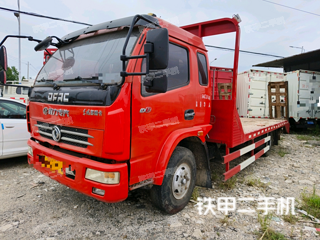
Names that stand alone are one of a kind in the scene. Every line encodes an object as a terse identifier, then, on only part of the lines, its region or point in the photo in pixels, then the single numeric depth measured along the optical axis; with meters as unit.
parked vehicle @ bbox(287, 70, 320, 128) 10.16
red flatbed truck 2.06
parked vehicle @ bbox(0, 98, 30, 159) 4.27
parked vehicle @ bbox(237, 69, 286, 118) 10.05
